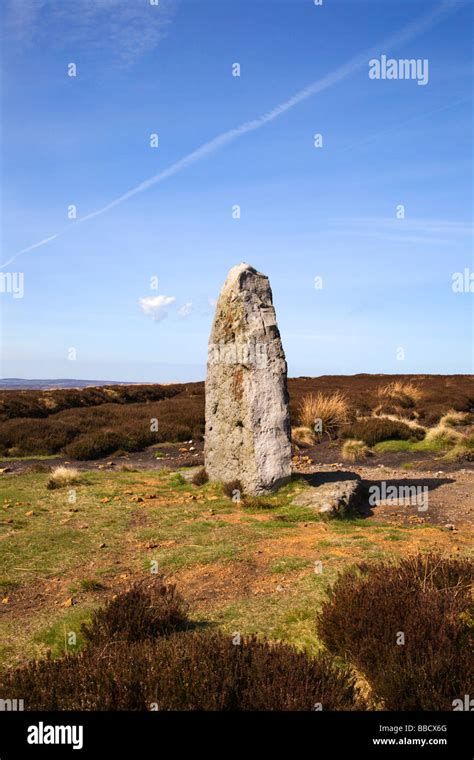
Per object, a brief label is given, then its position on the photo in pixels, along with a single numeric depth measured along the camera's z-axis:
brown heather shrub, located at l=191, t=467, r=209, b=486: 12.67
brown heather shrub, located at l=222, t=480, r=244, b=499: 11.55
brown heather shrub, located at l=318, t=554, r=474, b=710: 3.91
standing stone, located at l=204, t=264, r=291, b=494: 11.48
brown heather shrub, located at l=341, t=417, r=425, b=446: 19.69
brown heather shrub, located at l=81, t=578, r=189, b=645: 5.10
